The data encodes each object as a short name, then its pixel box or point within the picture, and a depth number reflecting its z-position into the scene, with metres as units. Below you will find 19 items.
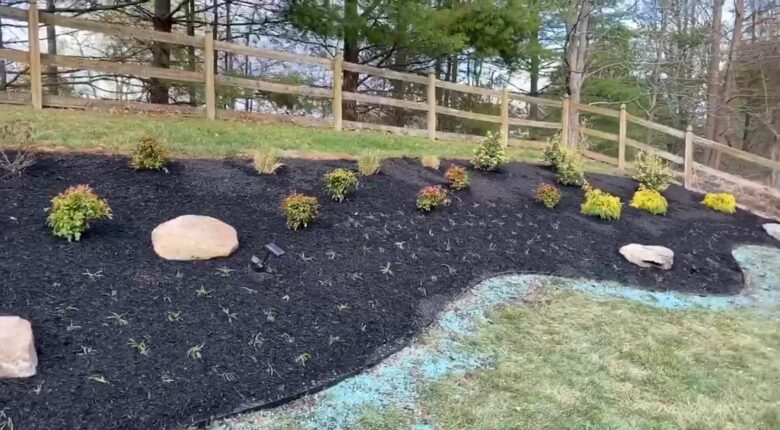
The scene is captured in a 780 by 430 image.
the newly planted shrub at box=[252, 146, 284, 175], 5.35
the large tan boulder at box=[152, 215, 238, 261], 3.64
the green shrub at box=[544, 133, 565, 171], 7.98
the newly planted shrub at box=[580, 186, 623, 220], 6.26
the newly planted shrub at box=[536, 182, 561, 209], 6.14
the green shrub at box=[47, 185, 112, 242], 3.48
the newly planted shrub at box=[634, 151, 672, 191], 8.03
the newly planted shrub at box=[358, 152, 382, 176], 5.78
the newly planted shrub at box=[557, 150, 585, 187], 7.39
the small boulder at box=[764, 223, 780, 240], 7.32
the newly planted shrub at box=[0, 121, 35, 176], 4.20
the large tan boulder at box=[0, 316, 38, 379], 2.40
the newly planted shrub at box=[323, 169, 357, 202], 5.00
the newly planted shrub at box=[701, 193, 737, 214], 7.97
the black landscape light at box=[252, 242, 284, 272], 3.66
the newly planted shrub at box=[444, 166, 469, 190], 5.99
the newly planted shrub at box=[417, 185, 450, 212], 5.19
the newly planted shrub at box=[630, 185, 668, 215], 7.09
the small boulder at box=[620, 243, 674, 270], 5.29
